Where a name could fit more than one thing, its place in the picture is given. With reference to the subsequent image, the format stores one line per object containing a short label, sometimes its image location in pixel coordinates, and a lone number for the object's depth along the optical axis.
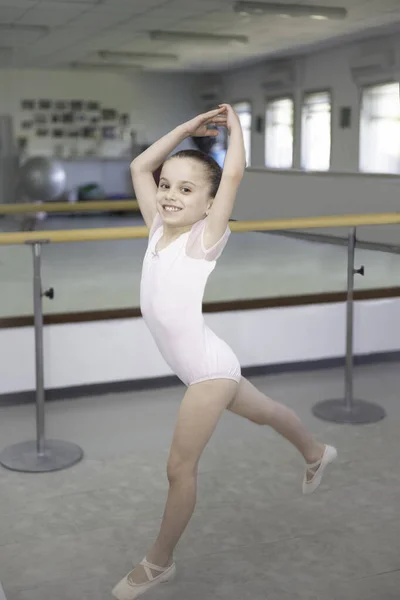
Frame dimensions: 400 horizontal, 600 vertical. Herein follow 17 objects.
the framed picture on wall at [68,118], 14.74
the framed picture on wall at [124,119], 15.04
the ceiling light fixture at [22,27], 11.40
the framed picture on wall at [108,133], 14.88
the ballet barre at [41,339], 2.66
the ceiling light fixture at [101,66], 14.47
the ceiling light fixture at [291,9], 9.86
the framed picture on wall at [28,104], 14.62
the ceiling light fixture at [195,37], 11.66
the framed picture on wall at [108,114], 14.90
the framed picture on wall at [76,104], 14.85
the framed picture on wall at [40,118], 14.64
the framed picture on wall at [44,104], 14.66
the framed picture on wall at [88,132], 14.81
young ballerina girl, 1.69
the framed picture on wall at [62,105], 14.76
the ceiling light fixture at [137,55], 13.55
